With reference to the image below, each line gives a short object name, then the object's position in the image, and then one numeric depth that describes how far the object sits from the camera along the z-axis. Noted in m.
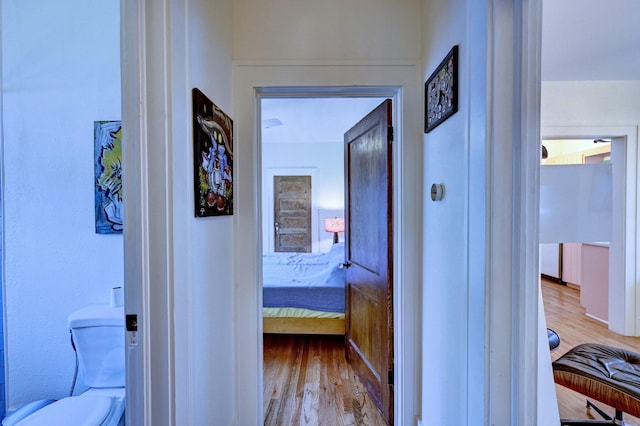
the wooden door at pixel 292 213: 5.39
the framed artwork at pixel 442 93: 1.08
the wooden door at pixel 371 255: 1.70
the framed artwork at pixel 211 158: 1.10
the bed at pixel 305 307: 2.65
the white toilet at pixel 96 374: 1.24
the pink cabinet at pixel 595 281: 3.20
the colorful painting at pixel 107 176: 1.48
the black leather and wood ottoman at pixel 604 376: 1.27
